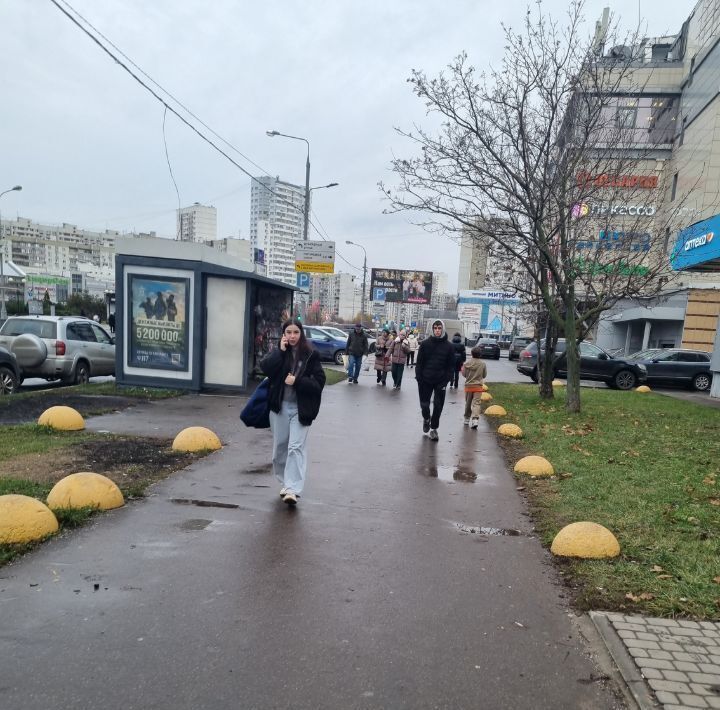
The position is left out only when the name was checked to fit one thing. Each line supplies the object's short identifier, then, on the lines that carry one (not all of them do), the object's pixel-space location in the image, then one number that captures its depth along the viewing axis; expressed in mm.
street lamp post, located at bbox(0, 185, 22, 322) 38219
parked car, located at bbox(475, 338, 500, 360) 39031
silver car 11781
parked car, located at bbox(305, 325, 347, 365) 25130
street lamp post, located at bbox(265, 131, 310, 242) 23750
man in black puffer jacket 8773
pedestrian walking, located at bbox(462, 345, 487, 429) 10047
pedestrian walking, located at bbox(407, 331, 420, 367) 23562
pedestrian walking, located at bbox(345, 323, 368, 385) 15531
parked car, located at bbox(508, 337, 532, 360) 39812
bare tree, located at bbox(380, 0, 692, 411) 10445
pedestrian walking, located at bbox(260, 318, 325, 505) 5047
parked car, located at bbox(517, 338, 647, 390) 19609
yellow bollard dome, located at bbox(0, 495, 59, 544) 3824
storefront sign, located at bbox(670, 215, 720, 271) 13406
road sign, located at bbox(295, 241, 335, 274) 24312
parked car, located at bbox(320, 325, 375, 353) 26766
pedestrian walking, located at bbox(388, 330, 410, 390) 15656
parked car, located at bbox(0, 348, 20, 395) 10448
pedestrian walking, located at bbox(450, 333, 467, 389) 14541
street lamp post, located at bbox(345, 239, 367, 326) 48150
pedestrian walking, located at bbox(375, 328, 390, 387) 16562
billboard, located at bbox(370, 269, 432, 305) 50375
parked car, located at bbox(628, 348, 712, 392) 19922
